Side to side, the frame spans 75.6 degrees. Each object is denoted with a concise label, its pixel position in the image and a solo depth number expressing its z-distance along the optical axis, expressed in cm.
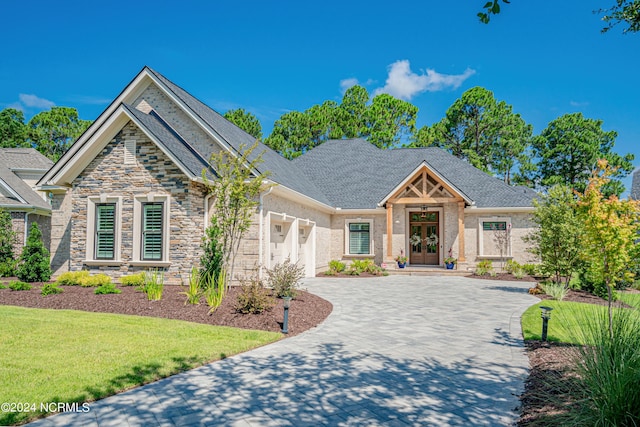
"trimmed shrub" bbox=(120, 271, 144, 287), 1223
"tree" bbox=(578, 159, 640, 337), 811
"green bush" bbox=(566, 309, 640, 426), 315
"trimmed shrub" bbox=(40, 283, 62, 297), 1070
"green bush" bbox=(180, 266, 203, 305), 967
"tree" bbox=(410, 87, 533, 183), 3812
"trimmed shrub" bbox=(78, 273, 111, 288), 1214
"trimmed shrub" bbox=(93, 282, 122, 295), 1086
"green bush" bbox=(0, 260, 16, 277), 1653
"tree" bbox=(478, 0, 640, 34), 535
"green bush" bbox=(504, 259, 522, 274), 1968
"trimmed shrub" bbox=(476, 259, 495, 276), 2002
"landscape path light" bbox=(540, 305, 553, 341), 732
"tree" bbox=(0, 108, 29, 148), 4291
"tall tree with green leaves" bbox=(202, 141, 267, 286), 1136
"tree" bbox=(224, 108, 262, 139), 4025
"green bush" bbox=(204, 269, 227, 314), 908
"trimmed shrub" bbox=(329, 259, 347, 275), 2038
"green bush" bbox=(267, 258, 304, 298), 1059
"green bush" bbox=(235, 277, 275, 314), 888
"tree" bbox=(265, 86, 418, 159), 3919
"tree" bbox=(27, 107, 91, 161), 4472
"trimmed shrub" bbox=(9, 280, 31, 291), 1159
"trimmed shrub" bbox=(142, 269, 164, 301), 1014
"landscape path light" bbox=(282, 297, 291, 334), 794
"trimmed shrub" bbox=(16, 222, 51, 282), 1337
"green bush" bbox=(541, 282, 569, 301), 1222
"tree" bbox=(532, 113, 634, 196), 3466
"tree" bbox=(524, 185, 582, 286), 1285
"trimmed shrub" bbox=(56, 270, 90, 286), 1234
